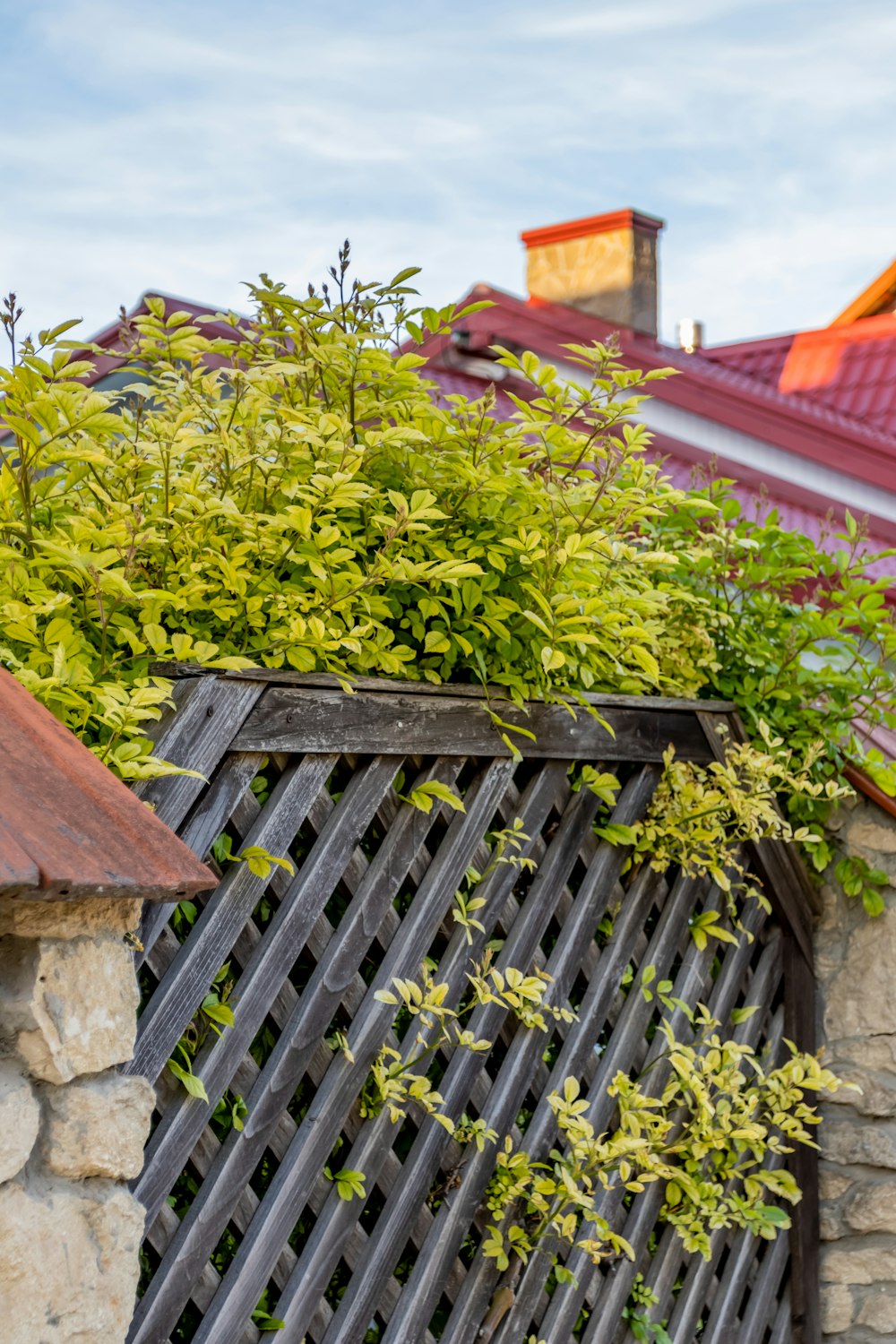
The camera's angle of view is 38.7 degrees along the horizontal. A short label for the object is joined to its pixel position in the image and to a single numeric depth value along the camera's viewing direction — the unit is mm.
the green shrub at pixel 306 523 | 1867
